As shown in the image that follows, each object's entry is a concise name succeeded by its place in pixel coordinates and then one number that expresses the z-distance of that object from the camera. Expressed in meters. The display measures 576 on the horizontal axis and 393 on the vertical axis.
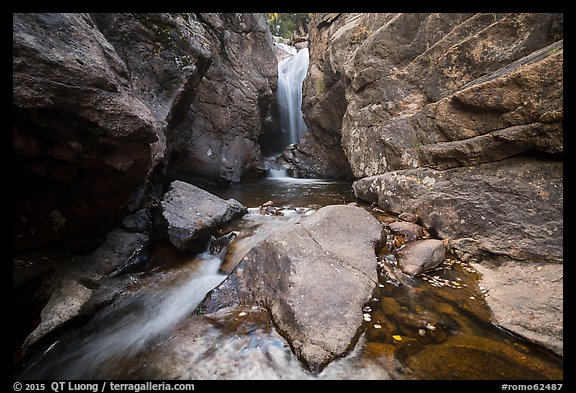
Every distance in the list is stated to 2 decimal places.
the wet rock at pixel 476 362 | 2.24
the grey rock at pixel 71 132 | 2.43
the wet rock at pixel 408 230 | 4.68
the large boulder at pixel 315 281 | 2.72
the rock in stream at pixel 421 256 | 3.89
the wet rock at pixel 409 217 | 5.23
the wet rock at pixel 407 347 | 2.52
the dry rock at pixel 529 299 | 2.57
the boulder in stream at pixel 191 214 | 4.73
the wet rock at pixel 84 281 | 3.05
